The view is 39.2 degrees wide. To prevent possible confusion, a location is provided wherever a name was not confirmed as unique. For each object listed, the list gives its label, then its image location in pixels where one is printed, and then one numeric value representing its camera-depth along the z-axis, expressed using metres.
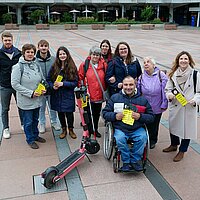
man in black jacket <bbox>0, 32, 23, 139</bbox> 4.37
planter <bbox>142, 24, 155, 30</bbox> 35.93
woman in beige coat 3.83
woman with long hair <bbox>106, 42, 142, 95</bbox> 4.34
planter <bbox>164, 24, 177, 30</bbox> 35.72
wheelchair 3.73
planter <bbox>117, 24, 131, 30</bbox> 35.72
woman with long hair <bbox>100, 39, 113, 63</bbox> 4.66
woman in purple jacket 4.05
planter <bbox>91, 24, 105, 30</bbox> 36.06
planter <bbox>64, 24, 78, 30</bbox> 35.75
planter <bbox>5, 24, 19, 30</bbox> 34.00
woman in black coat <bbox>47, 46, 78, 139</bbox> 4.45
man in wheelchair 3.68
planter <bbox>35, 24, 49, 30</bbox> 35.56
